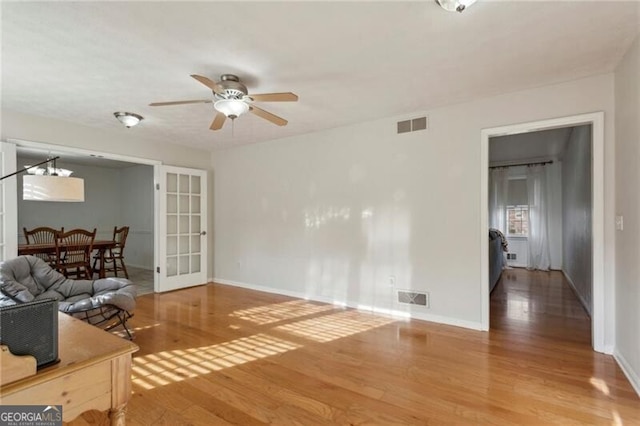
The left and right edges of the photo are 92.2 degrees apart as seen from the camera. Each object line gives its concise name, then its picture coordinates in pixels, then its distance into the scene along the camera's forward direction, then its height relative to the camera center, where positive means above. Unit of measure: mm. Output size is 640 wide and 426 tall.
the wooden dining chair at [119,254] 5661 -715
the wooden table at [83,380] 954 -548
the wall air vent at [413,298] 3641 -1000
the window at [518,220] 7352 -134
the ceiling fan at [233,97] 2484 +974
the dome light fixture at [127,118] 3592 +1154
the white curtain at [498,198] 7500 +411
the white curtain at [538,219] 6918 -104
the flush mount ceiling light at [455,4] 1687 +1177
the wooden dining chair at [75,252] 4660 -557
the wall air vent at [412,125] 3658 +1092
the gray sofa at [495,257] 4579 -717
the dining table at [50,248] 4395 -485
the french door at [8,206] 3453 +122
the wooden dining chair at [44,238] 4768 -379
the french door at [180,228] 4988 -200
